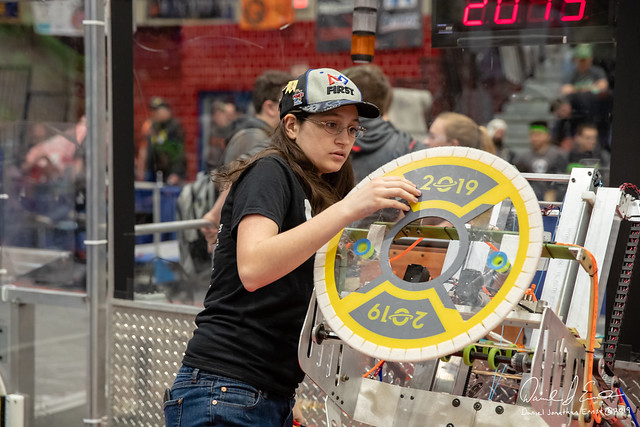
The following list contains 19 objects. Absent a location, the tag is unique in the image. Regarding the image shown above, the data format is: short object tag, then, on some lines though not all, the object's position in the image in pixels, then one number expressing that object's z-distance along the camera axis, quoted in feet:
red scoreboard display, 11.90
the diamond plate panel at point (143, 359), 12.62
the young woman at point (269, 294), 6.58
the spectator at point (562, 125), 14.62
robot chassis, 5.79
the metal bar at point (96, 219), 12.99
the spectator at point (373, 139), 13.38
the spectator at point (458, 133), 14.03
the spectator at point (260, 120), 14.40
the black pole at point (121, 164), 13.41
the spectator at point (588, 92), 12.59
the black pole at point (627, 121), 10.10
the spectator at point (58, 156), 13.57
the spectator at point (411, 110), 15.62
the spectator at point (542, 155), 14.96
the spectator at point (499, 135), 16.01
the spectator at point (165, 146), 16.02
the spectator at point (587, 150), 12.23
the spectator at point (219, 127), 16.93
